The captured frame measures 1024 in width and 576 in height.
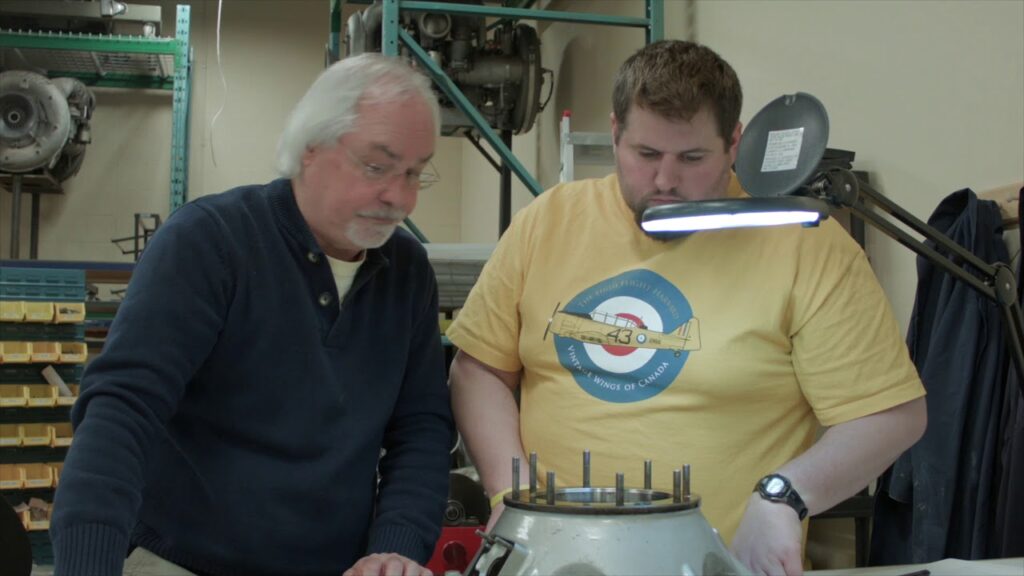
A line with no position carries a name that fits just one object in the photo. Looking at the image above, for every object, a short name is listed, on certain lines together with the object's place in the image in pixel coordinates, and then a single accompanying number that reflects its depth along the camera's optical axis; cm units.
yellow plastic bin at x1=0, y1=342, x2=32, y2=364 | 339
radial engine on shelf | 361
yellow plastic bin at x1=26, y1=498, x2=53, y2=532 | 340
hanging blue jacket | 167
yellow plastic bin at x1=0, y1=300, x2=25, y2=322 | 339
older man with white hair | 110
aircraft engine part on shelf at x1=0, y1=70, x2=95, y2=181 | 455
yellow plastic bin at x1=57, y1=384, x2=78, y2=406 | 349
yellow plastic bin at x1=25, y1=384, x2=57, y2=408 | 347
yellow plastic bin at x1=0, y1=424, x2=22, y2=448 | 345
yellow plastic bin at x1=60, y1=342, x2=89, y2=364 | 354
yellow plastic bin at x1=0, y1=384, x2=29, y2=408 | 343
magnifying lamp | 94
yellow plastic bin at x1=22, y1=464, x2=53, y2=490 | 346
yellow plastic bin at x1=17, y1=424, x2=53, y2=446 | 348
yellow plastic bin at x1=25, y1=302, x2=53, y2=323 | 345
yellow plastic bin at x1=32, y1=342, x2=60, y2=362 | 347
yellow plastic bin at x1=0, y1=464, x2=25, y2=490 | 342
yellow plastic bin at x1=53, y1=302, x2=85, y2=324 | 349
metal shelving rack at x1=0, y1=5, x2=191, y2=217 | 479
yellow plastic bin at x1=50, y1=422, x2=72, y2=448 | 351
